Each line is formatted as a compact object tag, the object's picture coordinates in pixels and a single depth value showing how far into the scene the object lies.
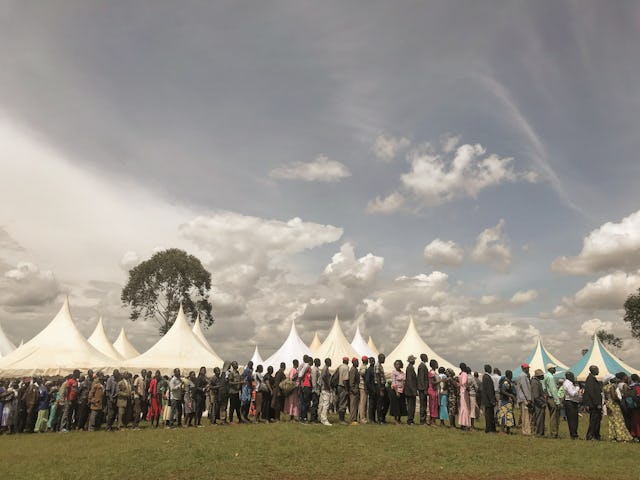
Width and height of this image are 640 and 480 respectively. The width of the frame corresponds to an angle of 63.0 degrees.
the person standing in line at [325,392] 15.80
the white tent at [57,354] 31.59
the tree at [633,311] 57.03
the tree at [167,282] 54.97
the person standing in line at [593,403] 15.09
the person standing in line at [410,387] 15.85
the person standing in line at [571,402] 15.20
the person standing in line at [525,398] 15.42
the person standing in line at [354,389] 16.39
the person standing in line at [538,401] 15.37
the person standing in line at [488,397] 15.31
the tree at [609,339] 80.62
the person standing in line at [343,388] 16.33
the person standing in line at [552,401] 15.41
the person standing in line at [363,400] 16.27
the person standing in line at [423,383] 15.80
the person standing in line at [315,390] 16.54
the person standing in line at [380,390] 16.44
